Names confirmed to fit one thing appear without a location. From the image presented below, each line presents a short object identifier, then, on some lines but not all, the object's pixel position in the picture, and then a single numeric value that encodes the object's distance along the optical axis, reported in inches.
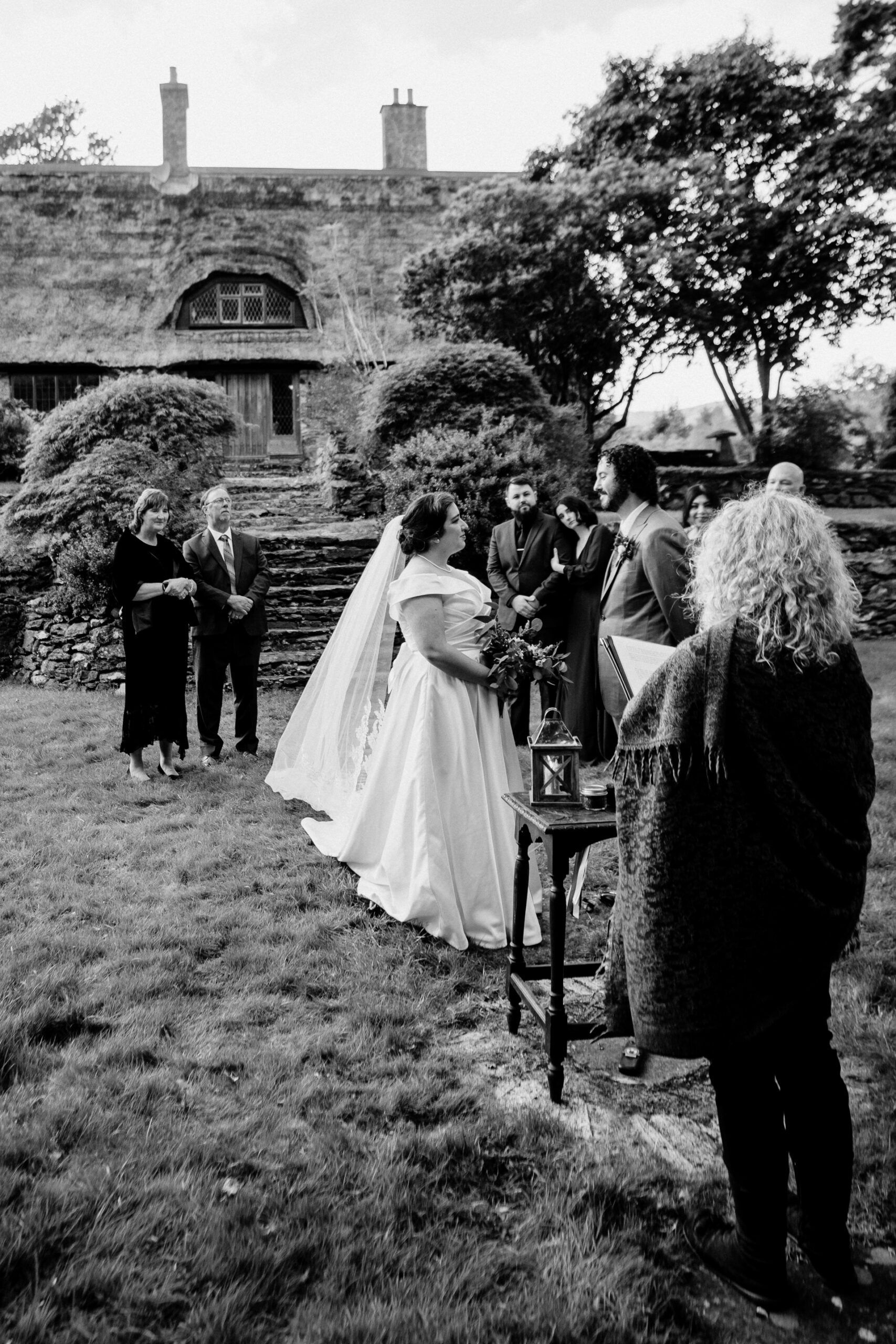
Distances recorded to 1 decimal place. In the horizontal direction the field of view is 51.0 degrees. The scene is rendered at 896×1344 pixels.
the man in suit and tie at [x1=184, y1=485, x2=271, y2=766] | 311.4
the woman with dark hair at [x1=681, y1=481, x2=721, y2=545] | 320.8
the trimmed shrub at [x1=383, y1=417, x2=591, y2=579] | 479.8
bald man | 248.1
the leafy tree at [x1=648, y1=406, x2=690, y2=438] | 1164.5
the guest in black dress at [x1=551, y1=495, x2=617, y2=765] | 286.5
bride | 171.8
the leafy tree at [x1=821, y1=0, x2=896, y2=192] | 653.3
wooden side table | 121.7
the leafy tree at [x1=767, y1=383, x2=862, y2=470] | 789.9
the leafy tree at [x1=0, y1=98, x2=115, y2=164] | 1434.5
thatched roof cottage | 863.7
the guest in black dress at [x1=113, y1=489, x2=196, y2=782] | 283.0
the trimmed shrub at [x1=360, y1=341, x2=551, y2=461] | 559.8
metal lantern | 133.5
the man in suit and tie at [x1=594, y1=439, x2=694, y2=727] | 176.2
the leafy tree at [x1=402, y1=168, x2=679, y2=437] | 701.3
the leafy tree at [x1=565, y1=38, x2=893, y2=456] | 707.4
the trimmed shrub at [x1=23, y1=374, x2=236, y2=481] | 523.2
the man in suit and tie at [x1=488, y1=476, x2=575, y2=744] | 305.0
